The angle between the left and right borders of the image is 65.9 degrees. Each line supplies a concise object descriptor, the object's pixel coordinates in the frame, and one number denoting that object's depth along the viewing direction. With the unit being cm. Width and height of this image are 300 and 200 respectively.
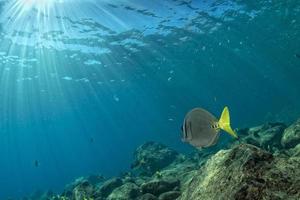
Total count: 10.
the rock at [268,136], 917
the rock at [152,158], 1178
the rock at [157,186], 615
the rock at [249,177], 184
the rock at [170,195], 548
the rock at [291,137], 792
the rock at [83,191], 830
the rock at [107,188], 832
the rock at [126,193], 641
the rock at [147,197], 565
